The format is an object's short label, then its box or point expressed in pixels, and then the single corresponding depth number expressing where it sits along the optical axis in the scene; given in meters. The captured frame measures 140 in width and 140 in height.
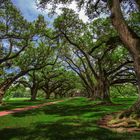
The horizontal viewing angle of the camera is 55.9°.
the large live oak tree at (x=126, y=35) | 6.53
